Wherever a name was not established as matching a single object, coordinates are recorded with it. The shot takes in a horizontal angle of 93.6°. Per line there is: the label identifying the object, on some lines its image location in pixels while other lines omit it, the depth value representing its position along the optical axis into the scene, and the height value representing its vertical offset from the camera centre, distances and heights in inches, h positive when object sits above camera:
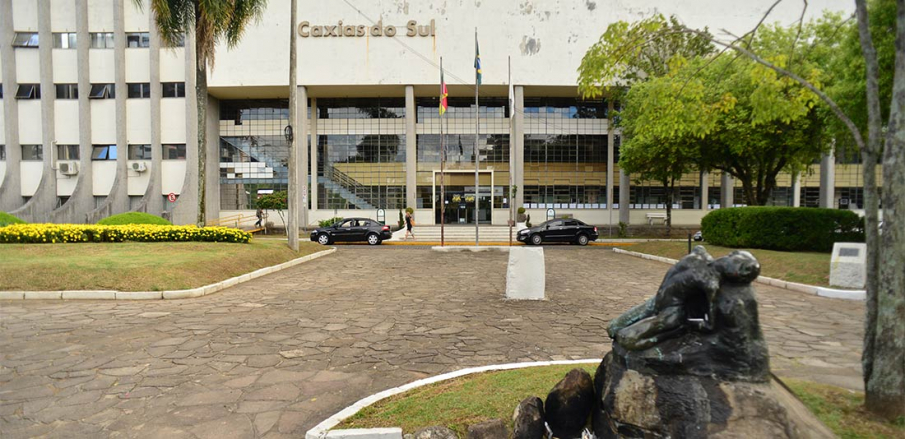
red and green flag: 798.5 +201.2
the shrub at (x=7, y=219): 748.6 -31.1
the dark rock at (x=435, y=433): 111.9 -60.9
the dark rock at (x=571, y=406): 103.5 -49.9
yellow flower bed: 523.8 -39.9
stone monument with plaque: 338.3 -49.8
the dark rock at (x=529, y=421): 105.1 -54.5
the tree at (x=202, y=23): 587.5 +256.9
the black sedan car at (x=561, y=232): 925.8 -63.4
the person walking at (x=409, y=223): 1024.2 -49.4
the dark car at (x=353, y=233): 922.1 -66.0
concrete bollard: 321.1 -55.2
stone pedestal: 82.5 -41.9
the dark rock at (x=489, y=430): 109.6 -59.0
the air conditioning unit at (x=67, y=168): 1128.5 +90.9
